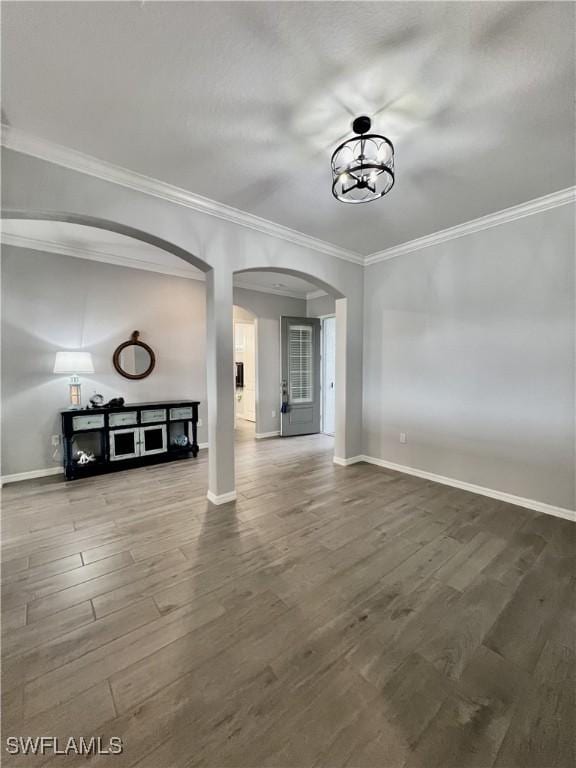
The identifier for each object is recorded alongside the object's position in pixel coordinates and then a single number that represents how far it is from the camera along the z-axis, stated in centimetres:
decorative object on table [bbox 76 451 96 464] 378
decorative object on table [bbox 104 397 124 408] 414
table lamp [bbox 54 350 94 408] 363
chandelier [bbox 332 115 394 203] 183
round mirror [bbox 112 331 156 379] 437
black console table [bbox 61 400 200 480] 379
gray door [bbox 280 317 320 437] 579
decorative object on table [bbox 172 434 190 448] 455
